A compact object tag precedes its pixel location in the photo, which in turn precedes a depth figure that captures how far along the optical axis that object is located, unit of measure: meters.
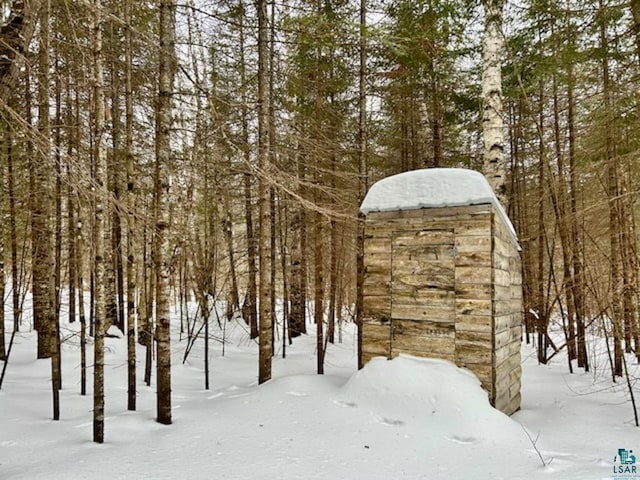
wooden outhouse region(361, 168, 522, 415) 4.38
